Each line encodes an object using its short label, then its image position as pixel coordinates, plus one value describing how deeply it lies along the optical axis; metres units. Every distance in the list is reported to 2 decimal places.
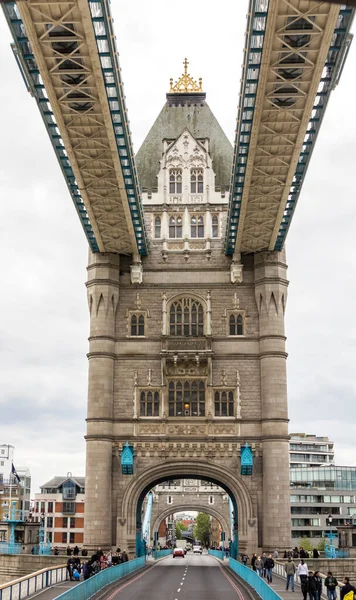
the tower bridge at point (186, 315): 43.03
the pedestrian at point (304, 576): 26.91
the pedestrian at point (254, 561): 40.42
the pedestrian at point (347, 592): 21.56
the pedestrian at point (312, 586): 26.22
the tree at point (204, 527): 189.75
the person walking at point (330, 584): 26.64
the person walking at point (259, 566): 38.66
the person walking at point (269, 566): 36.32
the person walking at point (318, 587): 26.66
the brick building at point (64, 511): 111.62
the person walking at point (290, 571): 32.19
